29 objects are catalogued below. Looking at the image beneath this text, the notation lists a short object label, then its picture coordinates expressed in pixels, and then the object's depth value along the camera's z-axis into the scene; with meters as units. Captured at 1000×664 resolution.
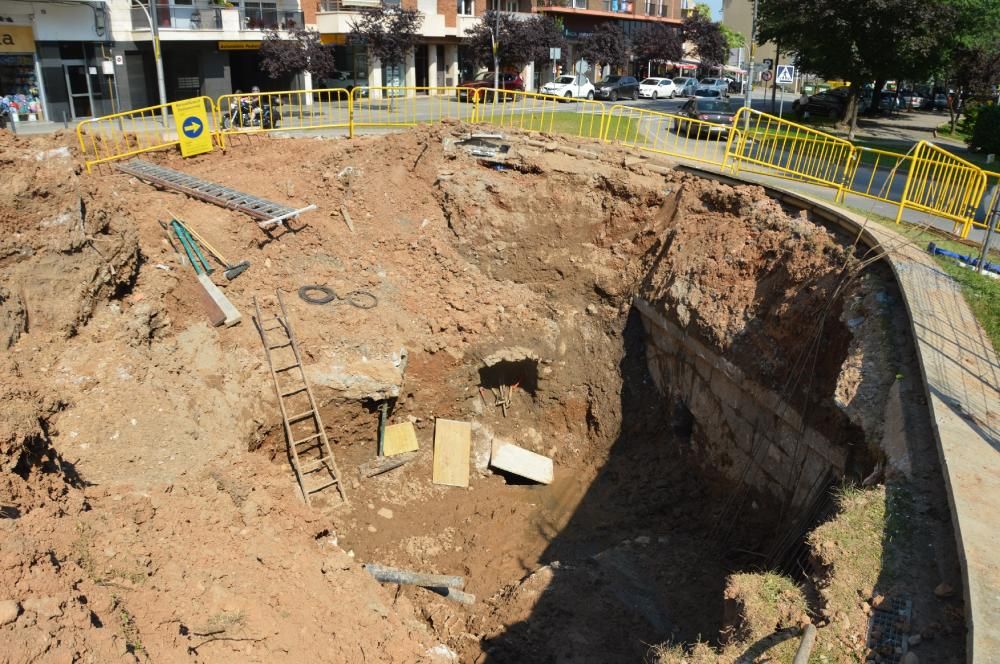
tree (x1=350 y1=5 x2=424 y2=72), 32.19
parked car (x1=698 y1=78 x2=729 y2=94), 44.44
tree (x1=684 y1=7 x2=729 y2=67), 58.97
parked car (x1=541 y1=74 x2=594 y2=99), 39.75
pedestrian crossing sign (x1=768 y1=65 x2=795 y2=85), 28.89
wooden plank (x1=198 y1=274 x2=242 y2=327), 12.01
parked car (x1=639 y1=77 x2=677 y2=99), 44.97
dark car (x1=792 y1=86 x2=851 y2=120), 37.19
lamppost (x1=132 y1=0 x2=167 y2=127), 20.82
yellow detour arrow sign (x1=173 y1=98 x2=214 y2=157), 15.84
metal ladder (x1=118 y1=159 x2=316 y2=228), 13.77
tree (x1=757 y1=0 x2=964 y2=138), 25.48
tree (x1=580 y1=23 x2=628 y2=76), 49.31
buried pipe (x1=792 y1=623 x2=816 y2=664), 5.39
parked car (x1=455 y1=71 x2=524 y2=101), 39.99
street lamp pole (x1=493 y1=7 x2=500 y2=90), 36.72
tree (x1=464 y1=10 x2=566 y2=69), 38.78
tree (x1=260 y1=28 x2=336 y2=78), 26.98
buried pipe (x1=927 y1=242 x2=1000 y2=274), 10.47
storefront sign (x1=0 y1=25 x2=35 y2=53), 23.77
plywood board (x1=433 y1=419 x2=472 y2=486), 12.65
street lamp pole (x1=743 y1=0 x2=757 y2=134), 26.76
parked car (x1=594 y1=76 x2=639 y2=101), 43.03
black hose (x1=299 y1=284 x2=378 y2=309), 12.95
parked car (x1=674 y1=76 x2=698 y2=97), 46.28
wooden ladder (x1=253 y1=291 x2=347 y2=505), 11.43
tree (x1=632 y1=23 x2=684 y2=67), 53.31
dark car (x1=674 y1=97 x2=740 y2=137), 25.34
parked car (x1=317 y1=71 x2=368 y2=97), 35.94
